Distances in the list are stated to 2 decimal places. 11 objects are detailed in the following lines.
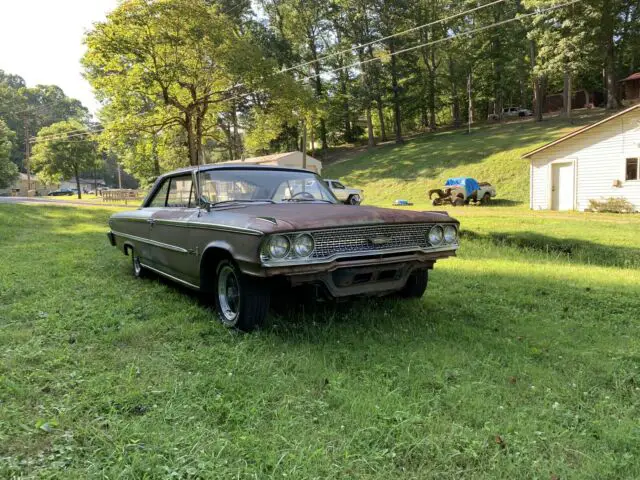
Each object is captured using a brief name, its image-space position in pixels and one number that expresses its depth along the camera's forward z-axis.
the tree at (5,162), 38.31
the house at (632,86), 41.04
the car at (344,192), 23.69
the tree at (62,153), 45.84
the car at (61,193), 68.00
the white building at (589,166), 19.80
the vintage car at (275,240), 3.64
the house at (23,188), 70.69
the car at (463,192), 24.52
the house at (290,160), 34.11
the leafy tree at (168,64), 17.81
